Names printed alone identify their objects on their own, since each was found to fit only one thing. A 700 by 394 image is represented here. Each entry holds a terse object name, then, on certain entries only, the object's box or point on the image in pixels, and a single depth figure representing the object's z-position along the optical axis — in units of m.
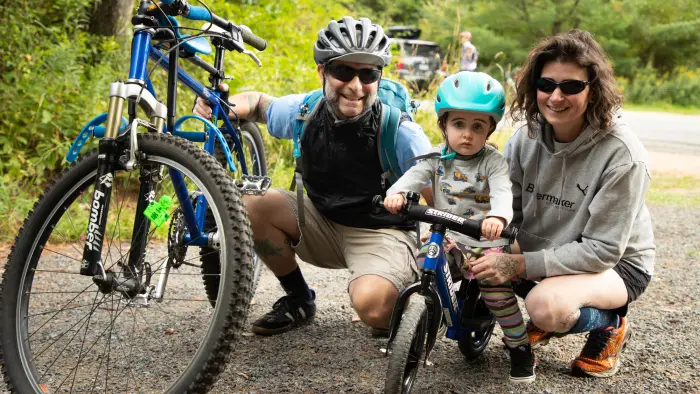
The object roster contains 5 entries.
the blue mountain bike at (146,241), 2.39
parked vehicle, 9.34
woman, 2.90
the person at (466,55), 10.41
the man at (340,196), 3.12
